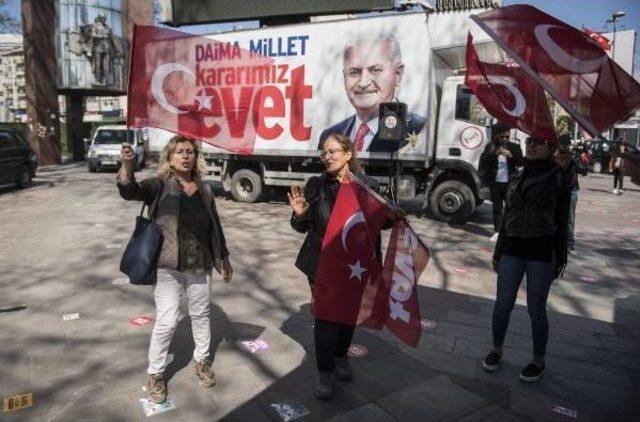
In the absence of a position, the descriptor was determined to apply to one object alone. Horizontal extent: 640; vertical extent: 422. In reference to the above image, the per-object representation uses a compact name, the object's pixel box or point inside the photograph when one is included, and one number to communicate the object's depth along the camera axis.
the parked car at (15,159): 13.72
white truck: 9.84
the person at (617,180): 16.47
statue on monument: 26.02
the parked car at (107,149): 20.36
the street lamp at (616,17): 19.76
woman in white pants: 3.26
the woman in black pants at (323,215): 3.32
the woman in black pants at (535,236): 3.55
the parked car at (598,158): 25.81
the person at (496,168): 8.27
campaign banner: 9.94
